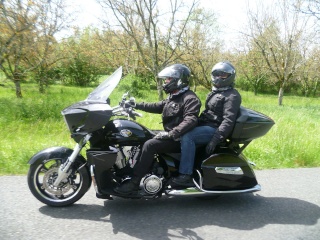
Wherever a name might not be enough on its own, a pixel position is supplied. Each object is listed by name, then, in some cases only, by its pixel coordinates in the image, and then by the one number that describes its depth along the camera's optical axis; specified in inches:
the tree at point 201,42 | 761.9
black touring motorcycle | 135.6
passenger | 141.4
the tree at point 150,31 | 680.4
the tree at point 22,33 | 434.6
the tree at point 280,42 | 850.9
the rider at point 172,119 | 138.9
